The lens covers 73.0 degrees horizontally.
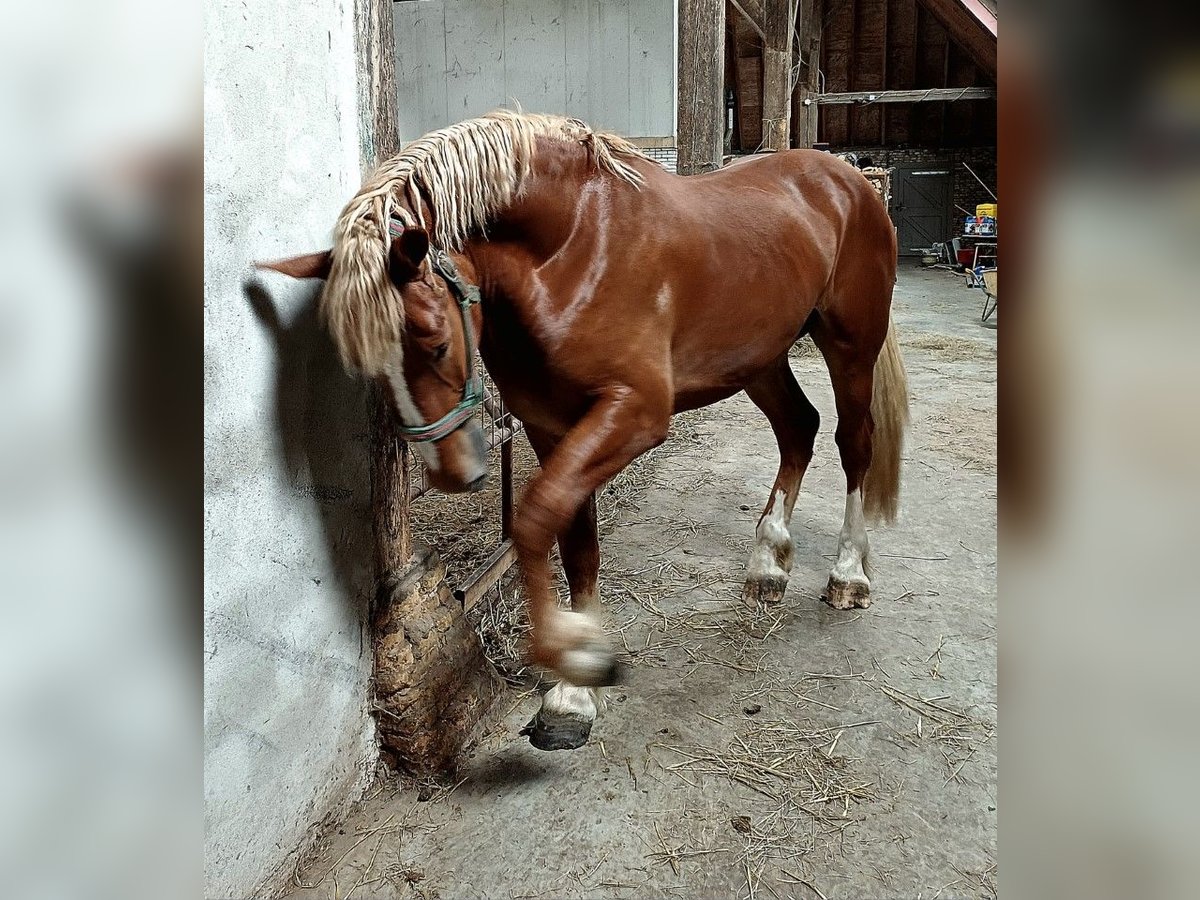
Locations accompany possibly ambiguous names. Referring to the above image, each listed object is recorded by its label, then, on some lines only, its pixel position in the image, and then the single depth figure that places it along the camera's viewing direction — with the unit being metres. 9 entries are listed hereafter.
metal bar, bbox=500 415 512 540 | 2.69
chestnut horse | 1.49
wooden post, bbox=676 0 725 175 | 4.51
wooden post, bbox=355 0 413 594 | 1.71
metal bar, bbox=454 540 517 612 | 2.22
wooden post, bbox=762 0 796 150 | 6.62
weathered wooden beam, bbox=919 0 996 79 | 9.12
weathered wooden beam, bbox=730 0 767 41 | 6.41
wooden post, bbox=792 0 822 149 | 10.09
